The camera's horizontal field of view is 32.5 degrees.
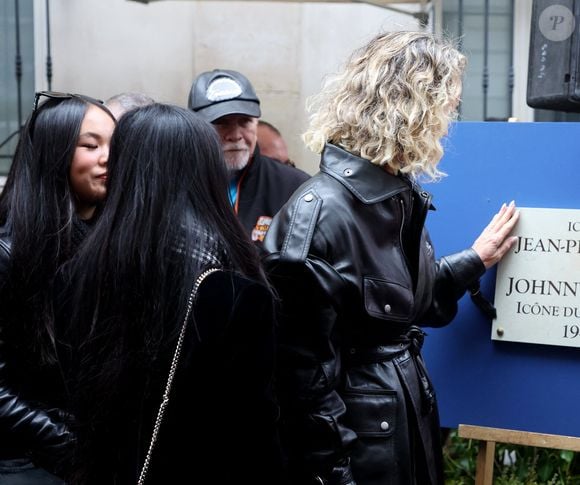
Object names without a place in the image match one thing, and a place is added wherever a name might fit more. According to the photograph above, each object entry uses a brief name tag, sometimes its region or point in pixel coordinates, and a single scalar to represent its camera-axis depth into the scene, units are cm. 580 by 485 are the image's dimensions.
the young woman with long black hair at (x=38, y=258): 231
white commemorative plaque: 325
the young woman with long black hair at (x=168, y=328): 199
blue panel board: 332
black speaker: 355
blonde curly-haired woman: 244
